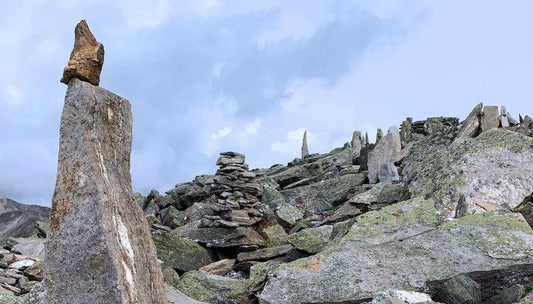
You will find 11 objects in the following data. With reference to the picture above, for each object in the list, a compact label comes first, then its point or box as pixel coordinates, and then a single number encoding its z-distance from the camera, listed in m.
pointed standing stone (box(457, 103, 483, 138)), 17.97
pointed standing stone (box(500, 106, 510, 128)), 21.15
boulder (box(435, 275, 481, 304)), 8.20
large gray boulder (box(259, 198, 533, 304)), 9.45
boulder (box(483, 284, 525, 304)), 7.94
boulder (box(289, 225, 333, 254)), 13.84
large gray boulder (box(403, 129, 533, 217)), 13.03
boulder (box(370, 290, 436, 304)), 7.18
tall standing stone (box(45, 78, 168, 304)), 6.62
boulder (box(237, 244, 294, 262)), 15.95
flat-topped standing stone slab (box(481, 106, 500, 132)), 18.12
